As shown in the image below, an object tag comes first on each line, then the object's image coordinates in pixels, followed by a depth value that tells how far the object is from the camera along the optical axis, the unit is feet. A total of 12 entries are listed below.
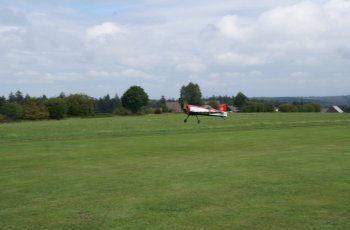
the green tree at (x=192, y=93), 363.97
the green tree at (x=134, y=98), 407.64
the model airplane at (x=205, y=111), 175.01
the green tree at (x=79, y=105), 394.32
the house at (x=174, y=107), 392.39
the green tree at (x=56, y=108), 356.38
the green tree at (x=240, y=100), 414.94
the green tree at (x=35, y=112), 346.33
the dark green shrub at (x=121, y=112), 386.98
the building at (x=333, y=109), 371.70
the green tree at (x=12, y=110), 349.41
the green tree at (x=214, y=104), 314.71
